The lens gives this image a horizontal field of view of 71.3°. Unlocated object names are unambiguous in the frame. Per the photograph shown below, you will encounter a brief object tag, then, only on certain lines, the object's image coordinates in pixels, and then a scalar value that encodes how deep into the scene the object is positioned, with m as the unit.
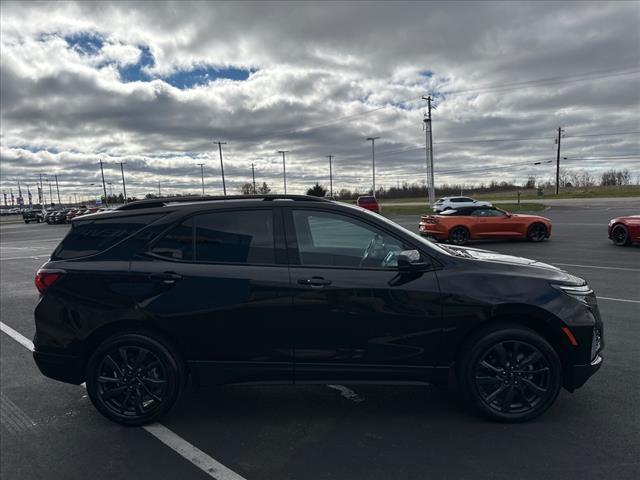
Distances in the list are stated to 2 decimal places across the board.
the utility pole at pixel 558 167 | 68.81
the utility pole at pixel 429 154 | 40.84
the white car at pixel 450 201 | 35.83
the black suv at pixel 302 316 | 3.33
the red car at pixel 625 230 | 13.24
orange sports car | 15.74
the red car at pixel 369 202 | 37.16
